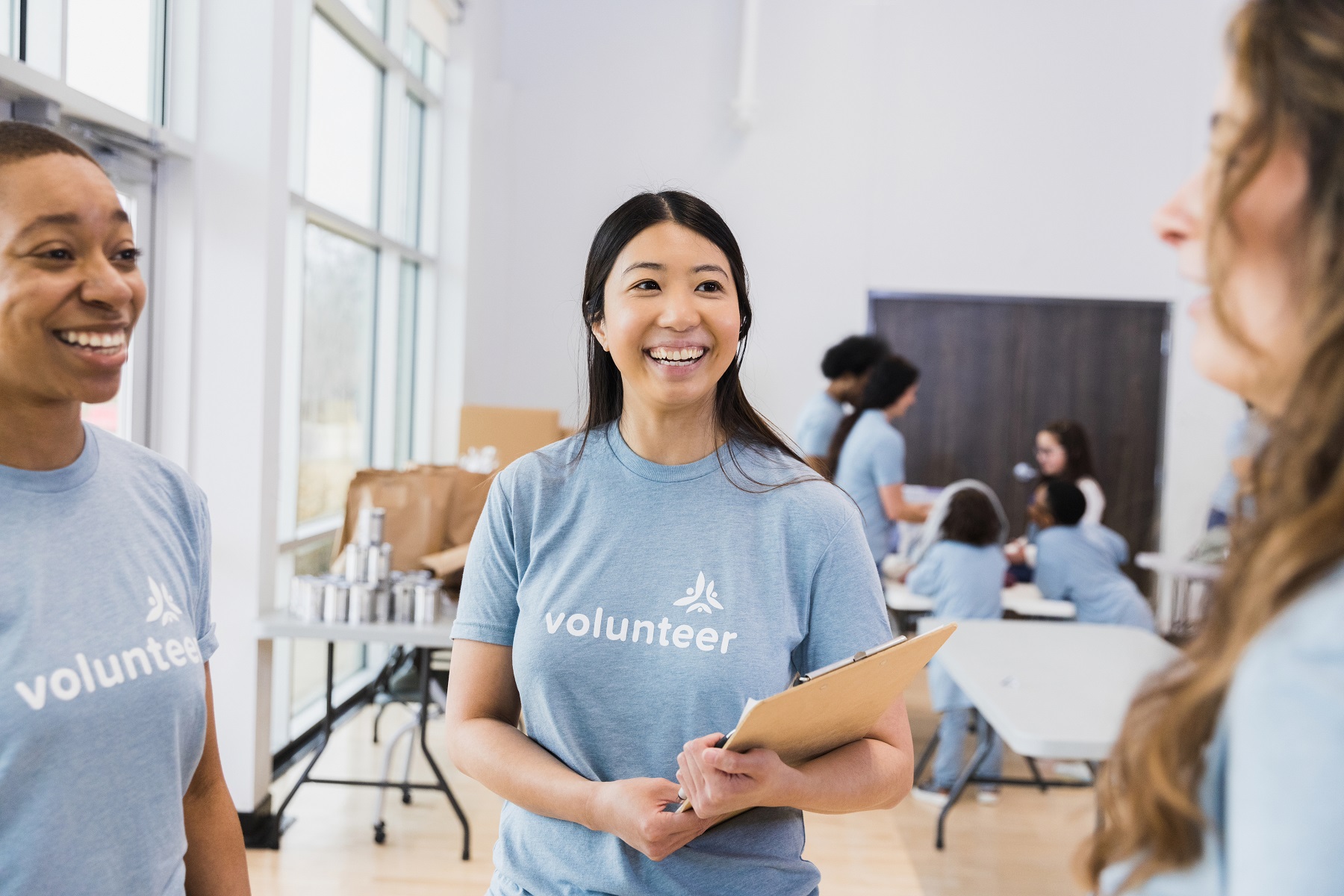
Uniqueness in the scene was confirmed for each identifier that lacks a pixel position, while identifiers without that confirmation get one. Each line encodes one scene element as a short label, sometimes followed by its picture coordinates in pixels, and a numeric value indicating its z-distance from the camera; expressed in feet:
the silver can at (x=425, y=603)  10.18
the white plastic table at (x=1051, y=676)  7.39
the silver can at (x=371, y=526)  10.37
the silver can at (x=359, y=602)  10.14
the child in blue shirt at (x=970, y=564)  13.00
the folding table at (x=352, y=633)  9.93
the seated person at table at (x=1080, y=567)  13.42
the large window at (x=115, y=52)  8.28
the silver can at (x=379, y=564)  10.27
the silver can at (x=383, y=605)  10.19
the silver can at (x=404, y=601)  10.25
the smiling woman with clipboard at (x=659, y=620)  3.76
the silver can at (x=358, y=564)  10.28
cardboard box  15.66
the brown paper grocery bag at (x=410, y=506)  10.93
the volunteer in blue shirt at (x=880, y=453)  13.38
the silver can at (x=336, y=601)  10.13
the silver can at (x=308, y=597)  10.18
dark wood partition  21.25
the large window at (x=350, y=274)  13.04
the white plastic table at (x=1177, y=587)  16.42
